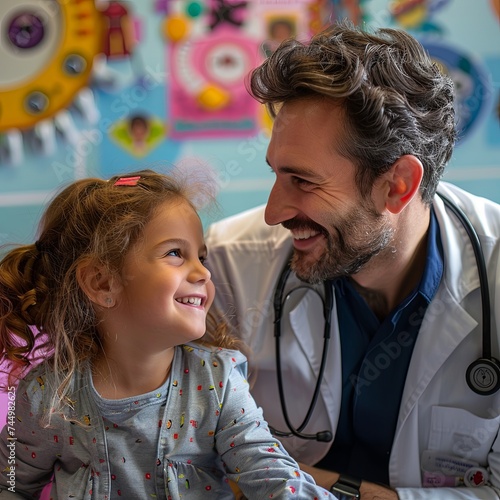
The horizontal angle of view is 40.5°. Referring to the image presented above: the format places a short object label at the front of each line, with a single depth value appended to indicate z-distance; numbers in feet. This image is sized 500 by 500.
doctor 4.60
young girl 4.02
